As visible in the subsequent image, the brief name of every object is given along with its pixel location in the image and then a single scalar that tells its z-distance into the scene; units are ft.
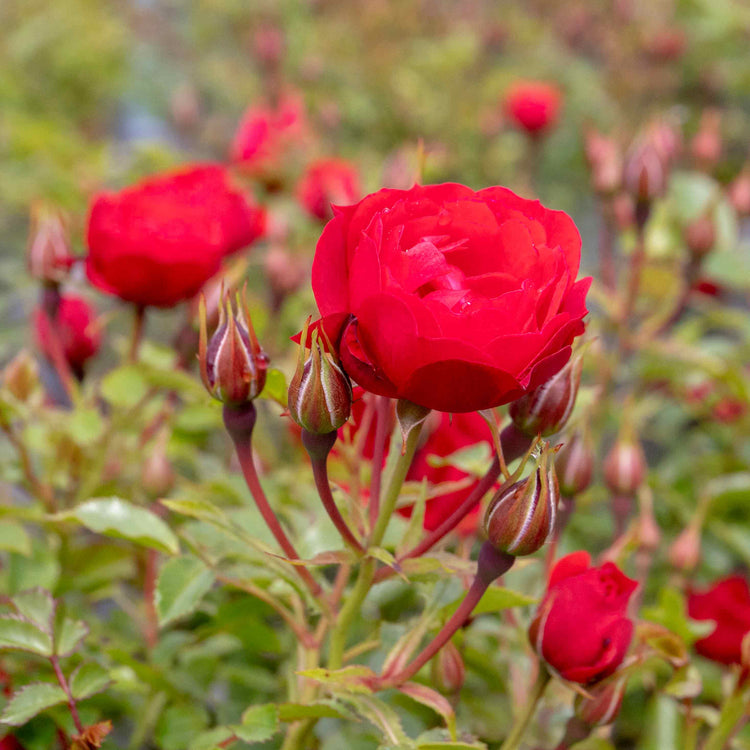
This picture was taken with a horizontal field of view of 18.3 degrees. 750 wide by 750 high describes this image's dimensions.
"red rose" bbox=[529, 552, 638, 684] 1.69
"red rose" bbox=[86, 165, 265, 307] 1.97
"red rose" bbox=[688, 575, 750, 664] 2.01
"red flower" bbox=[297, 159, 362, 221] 3.05
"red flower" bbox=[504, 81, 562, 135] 4.94
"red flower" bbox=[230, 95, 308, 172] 3.82
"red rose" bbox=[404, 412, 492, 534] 1.88
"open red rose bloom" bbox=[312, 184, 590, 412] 1.53
